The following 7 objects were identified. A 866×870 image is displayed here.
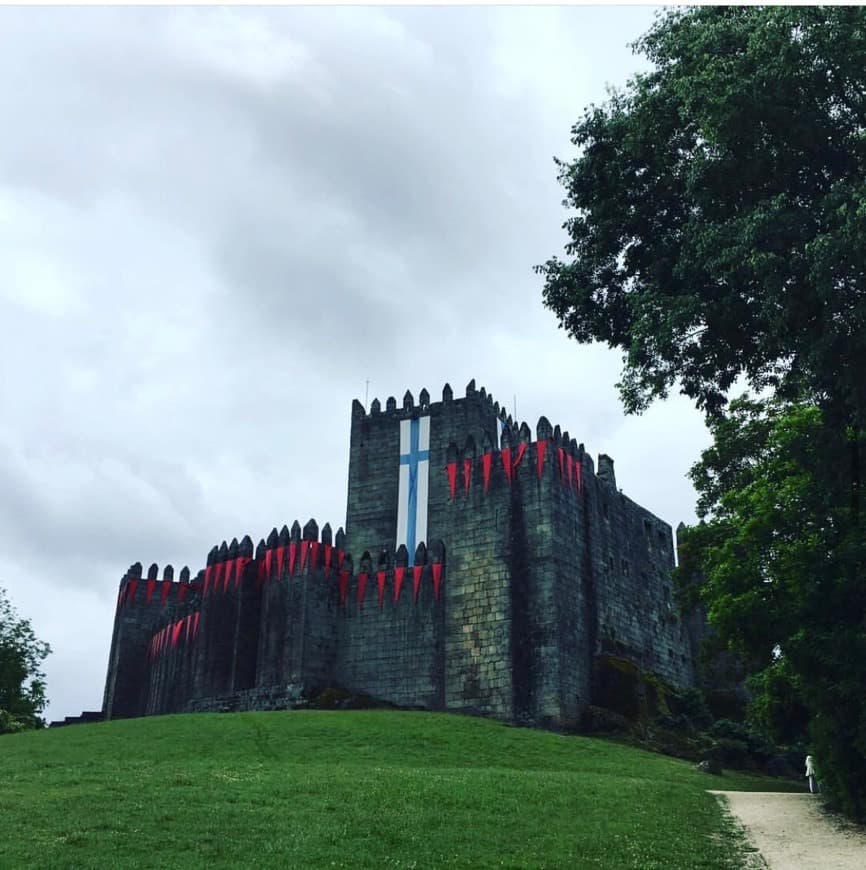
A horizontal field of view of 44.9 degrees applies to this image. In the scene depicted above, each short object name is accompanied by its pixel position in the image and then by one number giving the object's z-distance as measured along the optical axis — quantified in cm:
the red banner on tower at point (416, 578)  4829
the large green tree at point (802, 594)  2164
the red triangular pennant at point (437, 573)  4803
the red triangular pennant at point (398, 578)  4878
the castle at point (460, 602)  4497
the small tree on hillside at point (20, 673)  6100
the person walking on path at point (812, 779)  2809
